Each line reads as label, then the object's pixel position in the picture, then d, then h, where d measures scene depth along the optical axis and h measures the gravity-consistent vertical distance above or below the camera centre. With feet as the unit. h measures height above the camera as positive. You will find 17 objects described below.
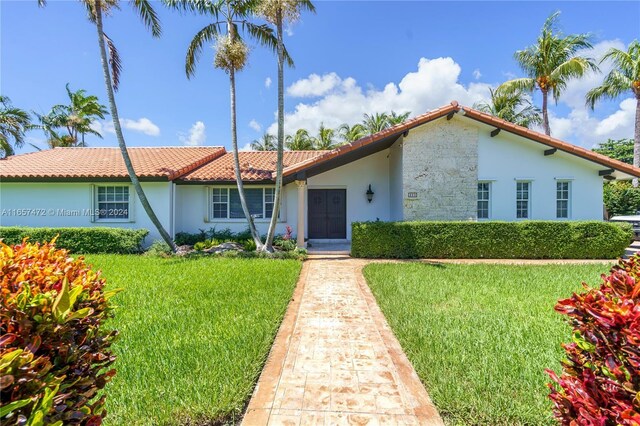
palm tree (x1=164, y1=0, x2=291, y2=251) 35.86 +21.53
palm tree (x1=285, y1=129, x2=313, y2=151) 115.14 +26.24
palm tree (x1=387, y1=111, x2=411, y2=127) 111.34 +34.10
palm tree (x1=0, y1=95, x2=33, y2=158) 71.56 +20.57
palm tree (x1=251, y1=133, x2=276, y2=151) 124.94 +27.59
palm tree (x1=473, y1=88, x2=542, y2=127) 78.93 +26.86
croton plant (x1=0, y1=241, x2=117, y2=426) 4.40 -2.46
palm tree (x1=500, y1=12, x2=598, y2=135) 65.00 +33.37
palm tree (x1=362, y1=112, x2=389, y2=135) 112.47 +32.64
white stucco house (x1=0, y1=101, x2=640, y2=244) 41.65 +3.62
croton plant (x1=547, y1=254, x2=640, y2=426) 5.55 -3.06
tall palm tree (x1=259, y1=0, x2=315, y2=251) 32.35 +21.19
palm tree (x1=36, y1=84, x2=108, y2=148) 93.04 +27.83
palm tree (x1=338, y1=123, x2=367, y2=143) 112.08 +29.30
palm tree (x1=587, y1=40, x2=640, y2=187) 66.90 +30.47
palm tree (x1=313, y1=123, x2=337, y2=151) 116.16 +26.94
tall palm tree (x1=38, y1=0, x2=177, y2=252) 34.45 +19.04
